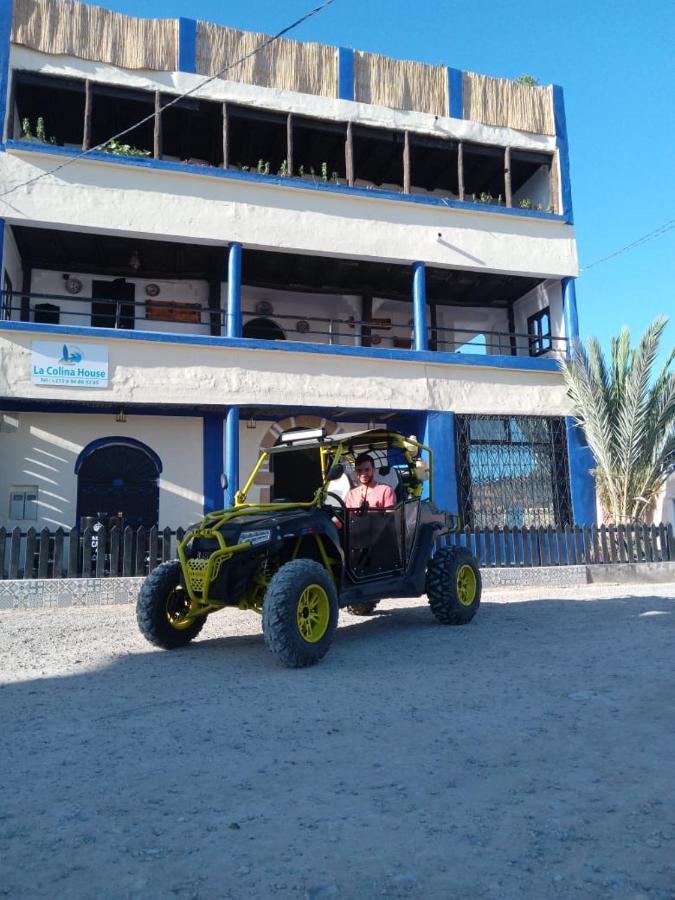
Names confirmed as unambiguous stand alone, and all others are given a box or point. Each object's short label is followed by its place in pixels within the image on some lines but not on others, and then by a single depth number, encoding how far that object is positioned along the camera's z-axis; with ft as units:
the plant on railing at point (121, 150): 42.29
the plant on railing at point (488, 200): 49.65
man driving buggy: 22.82
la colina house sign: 38.32
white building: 40.88
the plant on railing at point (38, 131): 40.24
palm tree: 43.27
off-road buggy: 17.98
